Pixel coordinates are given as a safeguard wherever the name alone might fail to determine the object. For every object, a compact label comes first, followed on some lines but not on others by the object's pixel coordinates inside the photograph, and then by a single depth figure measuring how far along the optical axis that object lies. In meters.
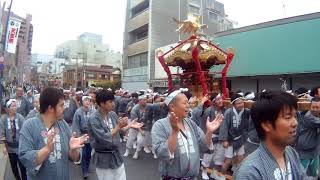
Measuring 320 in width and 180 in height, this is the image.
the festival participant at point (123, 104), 8.98
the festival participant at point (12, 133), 4.05
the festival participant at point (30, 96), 7.62
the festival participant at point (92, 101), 5.41
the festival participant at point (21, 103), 6.12
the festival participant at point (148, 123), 6.48
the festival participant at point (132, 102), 8.29
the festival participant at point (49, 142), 2.07
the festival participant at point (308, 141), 3.38
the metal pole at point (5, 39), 8.55
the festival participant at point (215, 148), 4.75
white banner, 9.28
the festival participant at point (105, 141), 3.00
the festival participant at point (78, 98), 6.13
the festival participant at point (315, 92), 3.69
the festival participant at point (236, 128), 4.42
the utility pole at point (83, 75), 38.89
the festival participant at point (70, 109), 5.85
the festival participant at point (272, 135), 1.33
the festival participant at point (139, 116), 6.77
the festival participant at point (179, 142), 2.23
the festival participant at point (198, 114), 5.15
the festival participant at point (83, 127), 4.87
